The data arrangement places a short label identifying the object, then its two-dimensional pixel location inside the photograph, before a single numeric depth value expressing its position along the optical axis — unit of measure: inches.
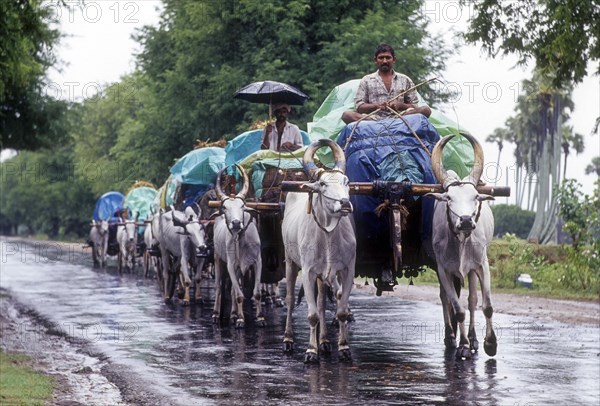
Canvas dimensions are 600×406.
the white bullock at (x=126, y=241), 1398.9
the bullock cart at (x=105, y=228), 1617.9
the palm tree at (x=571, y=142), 2704.2
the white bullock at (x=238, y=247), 638.5
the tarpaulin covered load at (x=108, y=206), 1656.3
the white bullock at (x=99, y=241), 1636.1
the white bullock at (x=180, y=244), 789.9
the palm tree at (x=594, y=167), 3668.8
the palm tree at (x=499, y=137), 3004.2
